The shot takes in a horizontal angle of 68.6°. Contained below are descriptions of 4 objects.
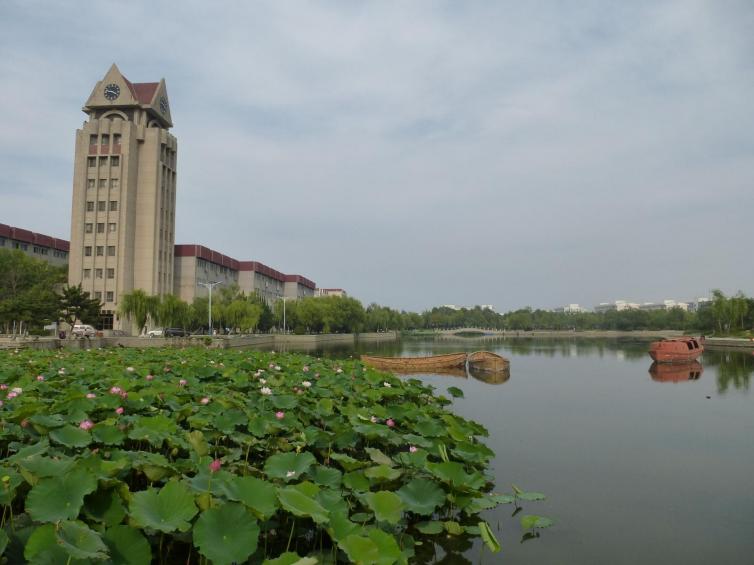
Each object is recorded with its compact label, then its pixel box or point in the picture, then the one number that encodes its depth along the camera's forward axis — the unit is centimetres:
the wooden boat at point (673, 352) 2753
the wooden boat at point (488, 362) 2452
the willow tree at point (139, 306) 4053
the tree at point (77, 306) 3619
